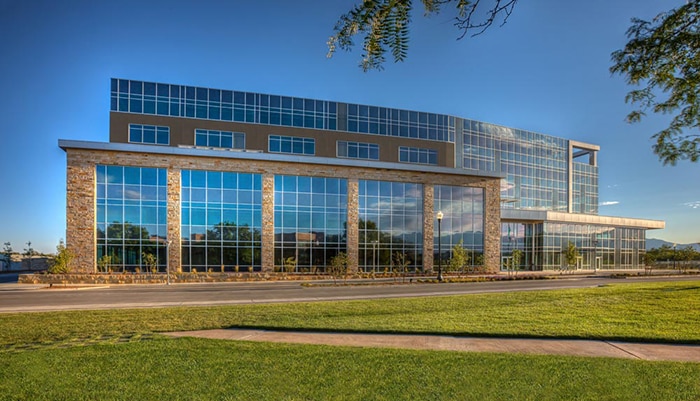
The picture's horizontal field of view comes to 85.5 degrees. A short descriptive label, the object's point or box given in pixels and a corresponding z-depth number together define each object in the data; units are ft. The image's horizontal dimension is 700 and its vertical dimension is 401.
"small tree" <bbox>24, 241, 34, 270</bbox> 164.91
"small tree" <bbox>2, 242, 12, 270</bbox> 155.17
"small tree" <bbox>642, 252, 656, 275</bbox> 174.40
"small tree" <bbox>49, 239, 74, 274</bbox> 90.79
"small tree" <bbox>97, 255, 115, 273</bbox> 102.42
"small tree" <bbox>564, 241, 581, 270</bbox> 156.33
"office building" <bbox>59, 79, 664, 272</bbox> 106.63
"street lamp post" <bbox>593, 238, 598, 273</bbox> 182.49
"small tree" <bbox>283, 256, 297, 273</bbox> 114.83
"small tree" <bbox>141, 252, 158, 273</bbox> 104.88
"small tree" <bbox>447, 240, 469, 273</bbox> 120.06
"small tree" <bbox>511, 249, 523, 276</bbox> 145.26
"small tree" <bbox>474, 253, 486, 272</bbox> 138.01
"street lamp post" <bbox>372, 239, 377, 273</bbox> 126.11
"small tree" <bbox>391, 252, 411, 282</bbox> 126.93
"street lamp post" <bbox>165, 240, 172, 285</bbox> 100.28
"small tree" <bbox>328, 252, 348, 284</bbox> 107.34
